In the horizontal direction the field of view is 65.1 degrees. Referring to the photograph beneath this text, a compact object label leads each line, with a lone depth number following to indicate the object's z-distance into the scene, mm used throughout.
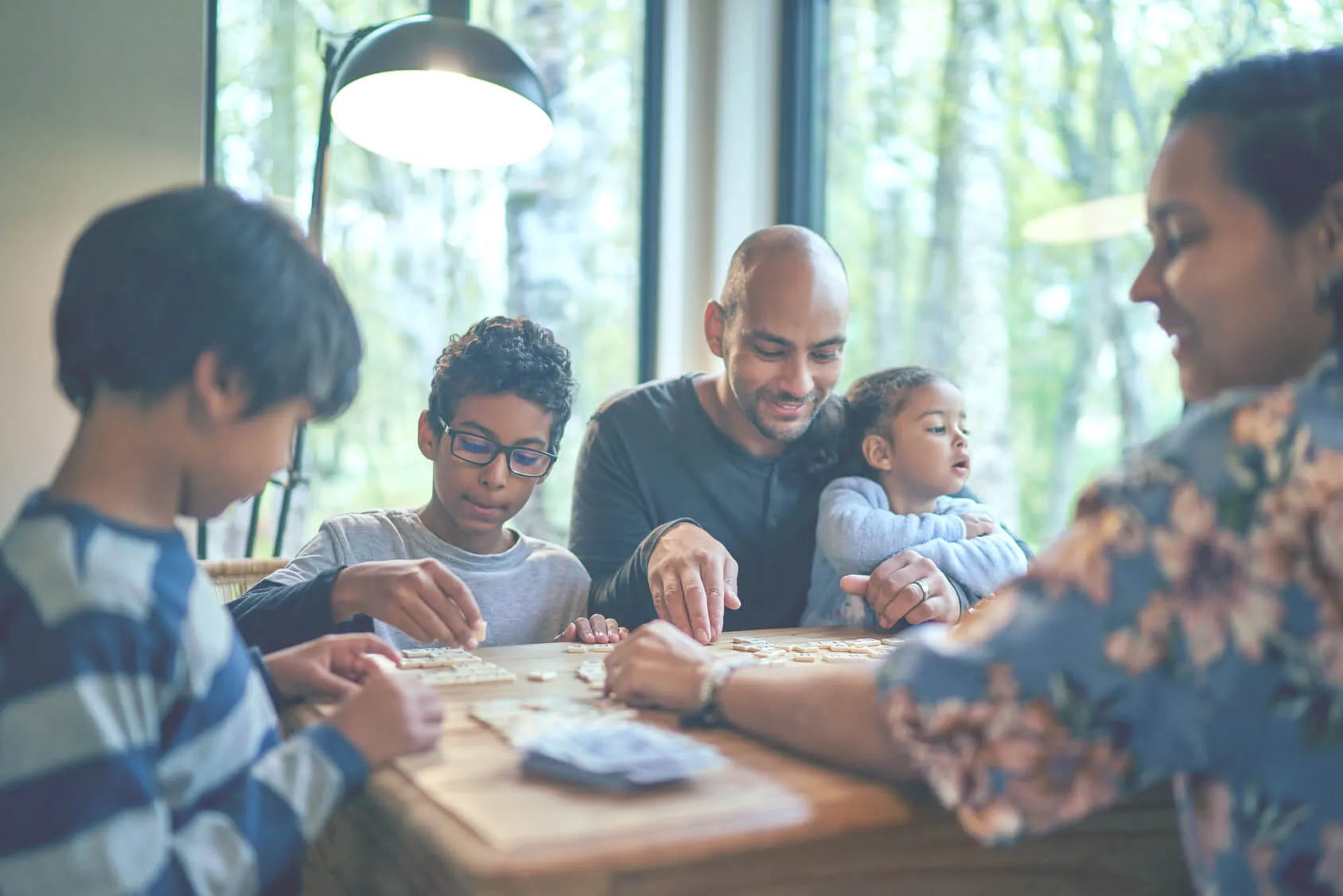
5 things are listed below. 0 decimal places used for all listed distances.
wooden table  824
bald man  2322
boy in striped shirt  836
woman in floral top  808
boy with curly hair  1919
